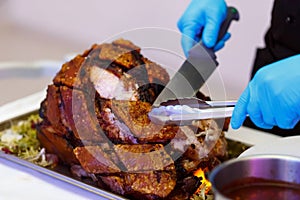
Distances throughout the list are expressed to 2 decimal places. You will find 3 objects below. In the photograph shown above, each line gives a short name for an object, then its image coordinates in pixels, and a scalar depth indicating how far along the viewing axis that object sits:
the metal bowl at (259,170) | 0.80
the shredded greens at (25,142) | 1.32
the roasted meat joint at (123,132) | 1.16
